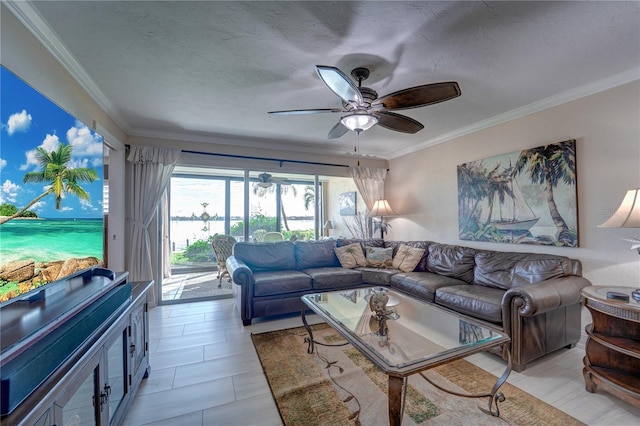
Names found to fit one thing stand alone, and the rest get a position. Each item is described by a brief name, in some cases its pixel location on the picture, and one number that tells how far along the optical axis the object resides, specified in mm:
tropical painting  2807
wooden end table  1754
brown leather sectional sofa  2264
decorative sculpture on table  2012
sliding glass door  4457
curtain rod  4241
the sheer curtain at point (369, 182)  5309
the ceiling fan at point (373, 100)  1820
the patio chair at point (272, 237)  4957
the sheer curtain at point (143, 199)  3781
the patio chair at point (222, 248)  4598
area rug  1704
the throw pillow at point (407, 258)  3957
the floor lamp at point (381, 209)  4656
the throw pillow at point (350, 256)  4203
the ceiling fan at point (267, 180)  4715
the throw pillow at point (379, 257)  4195
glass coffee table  1445
